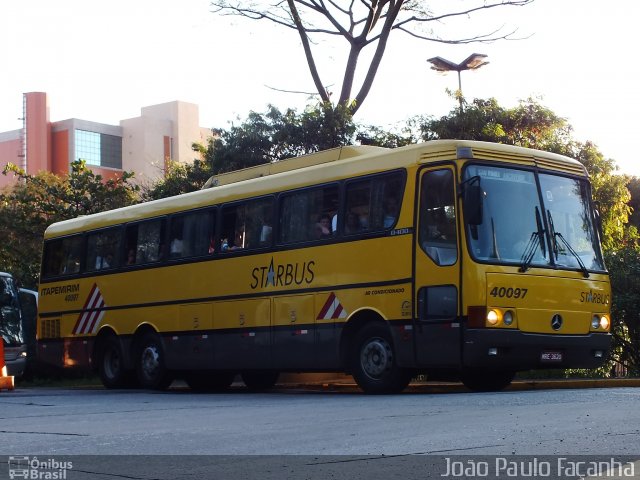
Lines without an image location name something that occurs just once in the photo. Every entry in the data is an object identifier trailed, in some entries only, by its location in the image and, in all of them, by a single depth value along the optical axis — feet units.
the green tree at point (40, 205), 111.65
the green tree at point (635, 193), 186.60
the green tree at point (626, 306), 65.69
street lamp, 101.04
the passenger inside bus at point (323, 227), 52.16
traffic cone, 65.92
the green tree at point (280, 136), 94.63
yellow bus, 45.78
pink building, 214.48
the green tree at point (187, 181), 101.06
